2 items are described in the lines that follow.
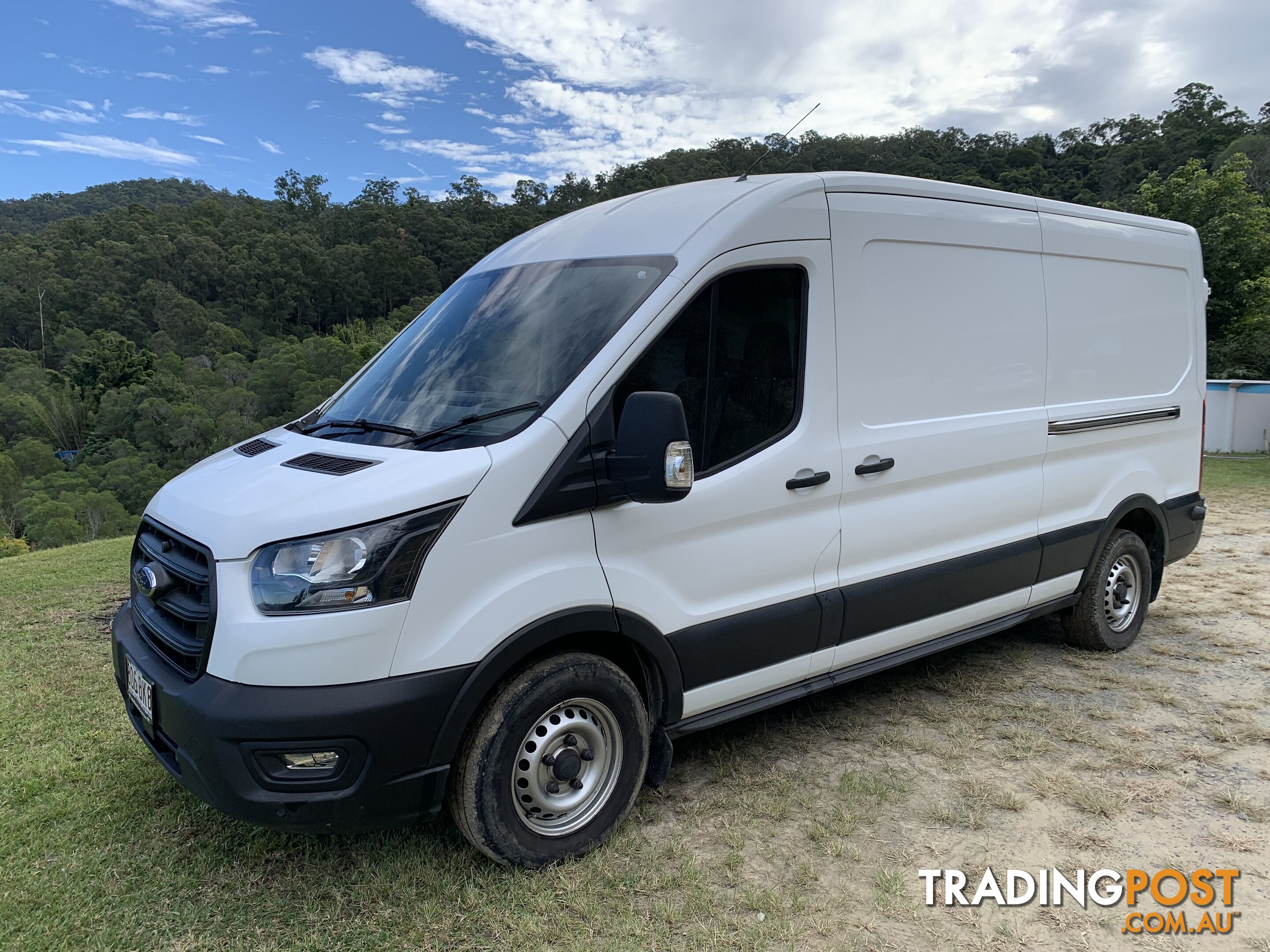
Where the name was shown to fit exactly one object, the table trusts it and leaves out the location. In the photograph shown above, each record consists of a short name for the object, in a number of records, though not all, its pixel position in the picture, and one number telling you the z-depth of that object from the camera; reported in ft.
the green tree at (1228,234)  93.97
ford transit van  8.11
